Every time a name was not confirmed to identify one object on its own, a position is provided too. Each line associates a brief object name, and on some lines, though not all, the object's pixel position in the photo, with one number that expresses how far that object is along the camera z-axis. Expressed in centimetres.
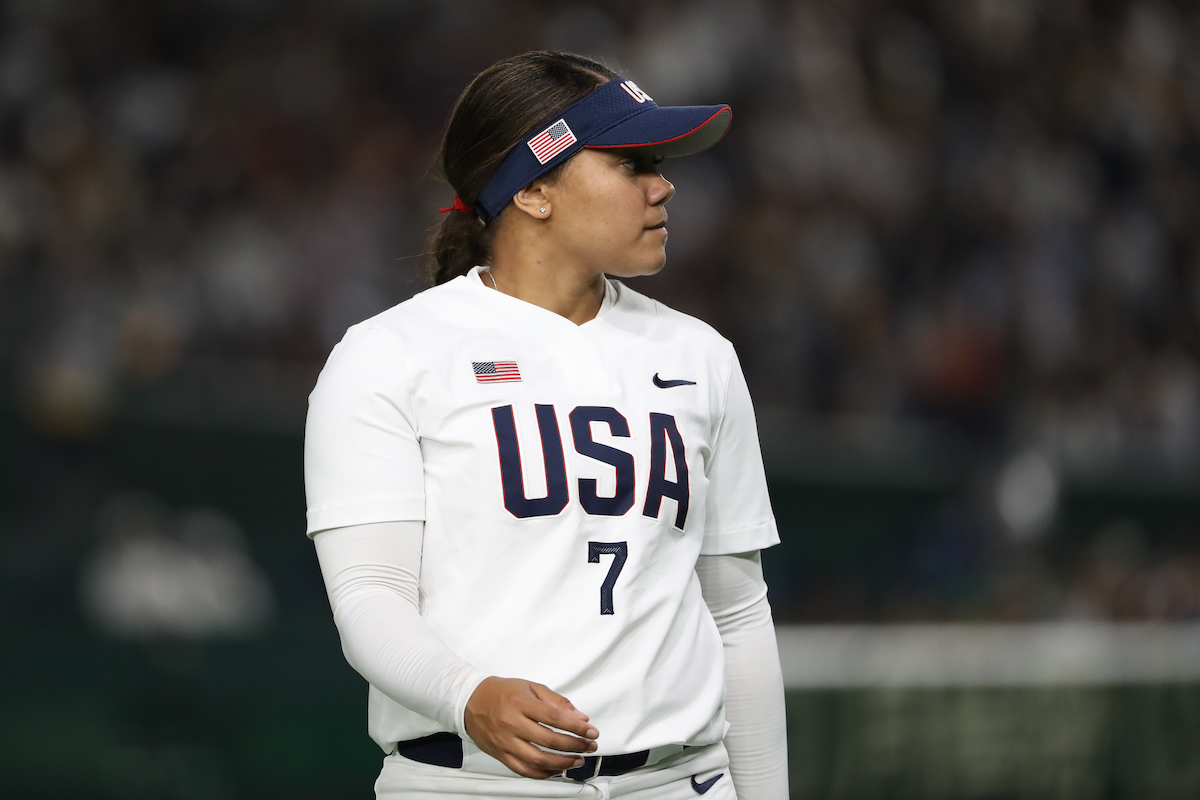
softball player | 1782
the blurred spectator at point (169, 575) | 2627
